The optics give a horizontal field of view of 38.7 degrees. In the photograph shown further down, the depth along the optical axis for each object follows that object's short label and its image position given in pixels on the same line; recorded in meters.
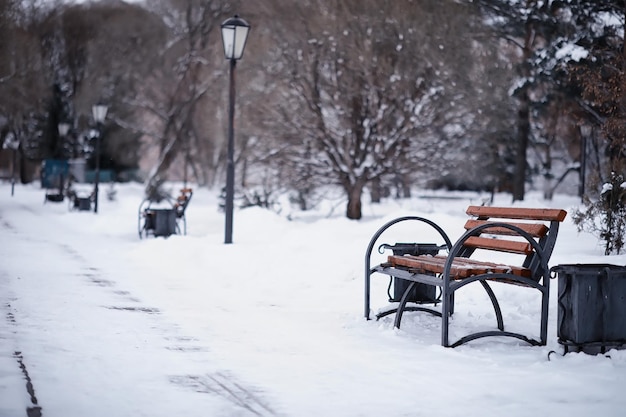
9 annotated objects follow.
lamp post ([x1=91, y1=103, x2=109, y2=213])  30.25
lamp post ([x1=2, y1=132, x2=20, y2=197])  56.34
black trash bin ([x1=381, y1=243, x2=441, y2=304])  8.75
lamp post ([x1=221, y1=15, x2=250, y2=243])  15.42
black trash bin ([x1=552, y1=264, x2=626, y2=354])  6.81
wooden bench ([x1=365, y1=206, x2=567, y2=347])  7.06
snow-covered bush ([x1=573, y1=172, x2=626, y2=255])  11.61
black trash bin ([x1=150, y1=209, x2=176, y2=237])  18.33
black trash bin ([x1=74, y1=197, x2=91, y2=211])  30.64
